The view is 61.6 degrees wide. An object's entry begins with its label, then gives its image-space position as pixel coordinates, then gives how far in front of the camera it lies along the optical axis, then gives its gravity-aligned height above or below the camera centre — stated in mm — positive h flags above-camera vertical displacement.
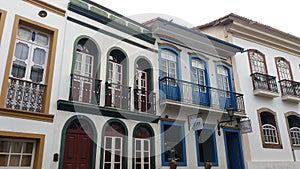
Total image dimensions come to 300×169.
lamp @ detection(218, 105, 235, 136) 10391 +1849
